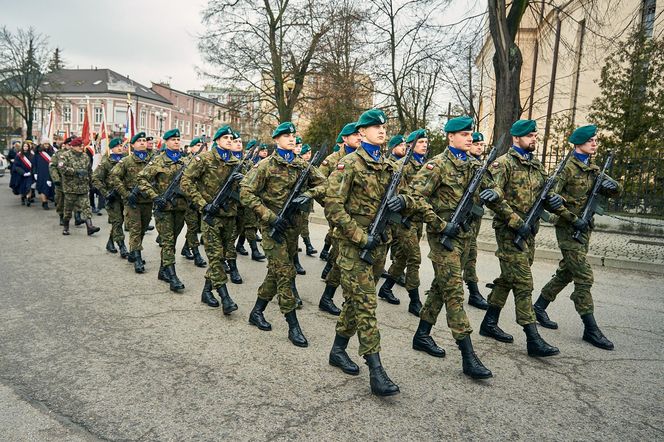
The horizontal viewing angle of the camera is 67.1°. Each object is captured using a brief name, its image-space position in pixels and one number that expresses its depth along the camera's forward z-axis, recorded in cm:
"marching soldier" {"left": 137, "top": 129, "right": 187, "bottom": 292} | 664
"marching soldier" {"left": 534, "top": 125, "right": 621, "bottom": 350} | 513
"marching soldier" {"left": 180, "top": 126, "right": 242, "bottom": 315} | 571
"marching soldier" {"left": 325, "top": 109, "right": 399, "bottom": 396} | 381
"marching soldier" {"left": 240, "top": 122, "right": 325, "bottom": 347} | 477
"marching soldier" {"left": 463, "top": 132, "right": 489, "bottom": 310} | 625
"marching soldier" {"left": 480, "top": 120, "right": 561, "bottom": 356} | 466
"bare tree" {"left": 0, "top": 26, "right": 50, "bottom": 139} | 3800
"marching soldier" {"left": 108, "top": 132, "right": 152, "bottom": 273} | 743
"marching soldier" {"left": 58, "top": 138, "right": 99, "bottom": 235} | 1034
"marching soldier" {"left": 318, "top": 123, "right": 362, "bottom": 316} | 506
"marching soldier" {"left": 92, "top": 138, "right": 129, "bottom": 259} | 841
